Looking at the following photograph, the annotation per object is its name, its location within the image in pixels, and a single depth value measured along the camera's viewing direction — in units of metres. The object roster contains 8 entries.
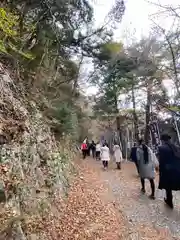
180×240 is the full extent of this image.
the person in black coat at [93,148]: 16.78
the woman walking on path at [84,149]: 14.00
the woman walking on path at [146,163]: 5.29
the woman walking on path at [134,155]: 5.63
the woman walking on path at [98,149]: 14.10
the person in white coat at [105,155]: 9.98
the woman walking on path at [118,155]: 9.84
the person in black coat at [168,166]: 4.22
